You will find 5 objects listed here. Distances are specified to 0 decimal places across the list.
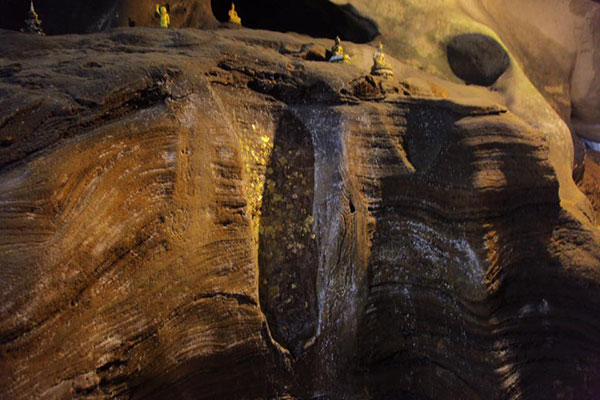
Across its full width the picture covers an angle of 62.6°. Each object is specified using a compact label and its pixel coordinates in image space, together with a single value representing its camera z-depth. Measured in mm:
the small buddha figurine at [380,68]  3176
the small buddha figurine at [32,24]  3141
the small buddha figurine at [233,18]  4113
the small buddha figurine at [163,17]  3572
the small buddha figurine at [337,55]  3312
